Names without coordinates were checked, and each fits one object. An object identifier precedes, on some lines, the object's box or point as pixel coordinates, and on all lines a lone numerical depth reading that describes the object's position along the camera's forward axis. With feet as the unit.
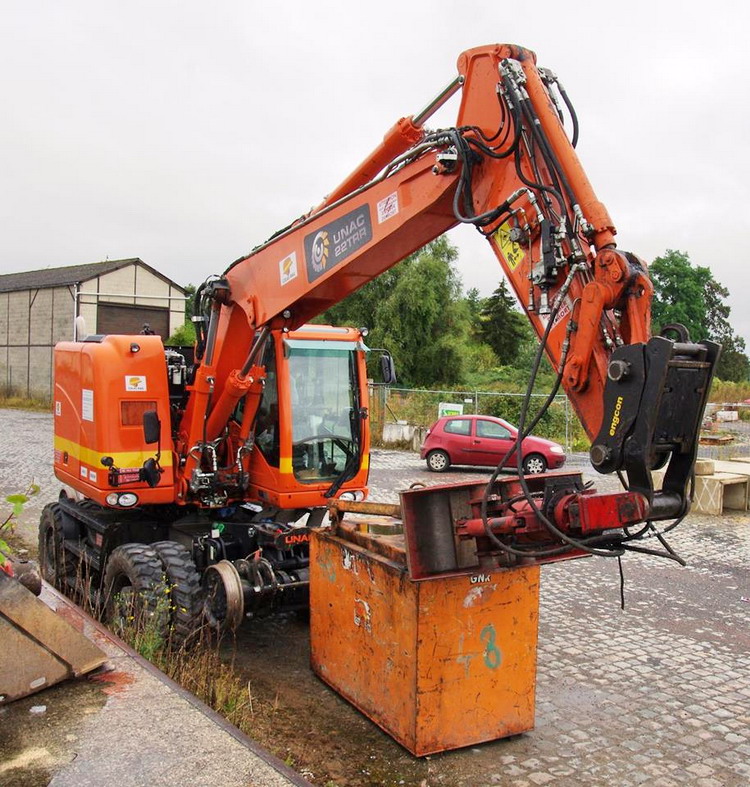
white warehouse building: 119.75
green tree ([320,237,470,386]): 119.34
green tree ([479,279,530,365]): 173.68
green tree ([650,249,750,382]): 209.05
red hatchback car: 63.00
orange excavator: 12.95
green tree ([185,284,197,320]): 158.34
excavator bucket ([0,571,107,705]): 14.67
